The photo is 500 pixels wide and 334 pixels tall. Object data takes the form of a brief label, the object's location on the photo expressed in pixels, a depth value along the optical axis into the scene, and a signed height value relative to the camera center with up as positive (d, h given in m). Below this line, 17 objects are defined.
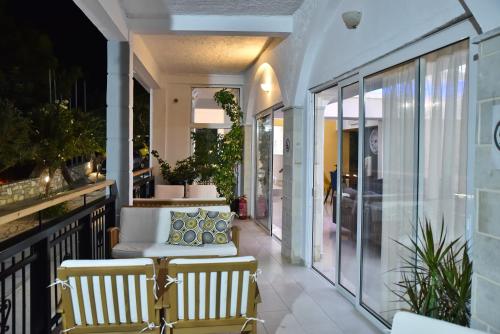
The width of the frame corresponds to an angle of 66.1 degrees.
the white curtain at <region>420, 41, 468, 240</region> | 2.41 +0.15
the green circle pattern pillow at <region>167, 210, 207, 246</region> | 4.26 -0.78
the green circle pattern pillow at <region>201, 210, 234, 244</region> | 4.31 -0.78
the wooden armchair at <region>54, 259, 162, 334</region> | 2.26 -0.84
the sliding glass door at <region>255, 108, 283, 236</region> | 6.71 -0.21
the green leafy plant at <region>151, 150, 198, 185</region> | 8.39 -0.31
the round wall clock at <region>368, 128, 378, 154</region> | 3.34 +0.17
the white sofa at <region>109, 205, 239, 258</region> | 4.01 -0.89
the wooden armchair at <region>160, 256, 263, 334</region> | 2.35 -0.87
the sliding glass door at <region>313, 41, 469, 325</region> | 2.49 -0.05
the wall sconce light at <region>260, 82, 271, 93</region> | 6.85 +1.31
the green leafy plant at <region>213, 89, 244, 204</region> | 8.42 +0.23
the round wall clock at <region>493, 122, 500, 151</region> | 1.66 +0.11
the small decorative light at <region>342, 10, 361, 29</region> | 3.41 +1.27
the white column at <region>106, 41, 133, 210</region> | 4.85 +0.63
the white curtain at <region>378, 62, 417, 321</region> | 2.89 -0.07
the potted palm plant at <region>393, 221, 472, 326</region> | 2.08 -0.71
